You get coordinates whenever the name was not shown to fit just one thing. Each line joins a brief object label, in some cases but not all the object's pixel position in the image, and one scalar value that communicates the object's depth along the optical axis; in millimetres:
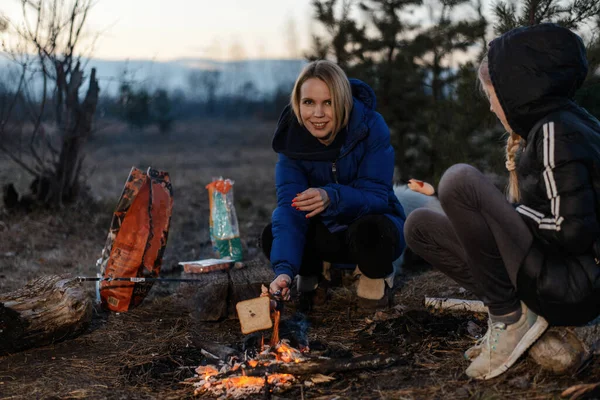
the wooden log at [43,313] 3592
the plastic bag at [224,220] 4738
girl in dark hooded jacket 2507
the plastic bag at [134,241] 4375
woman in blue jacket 3812
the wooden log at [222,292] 4094
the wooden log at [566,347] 2783
